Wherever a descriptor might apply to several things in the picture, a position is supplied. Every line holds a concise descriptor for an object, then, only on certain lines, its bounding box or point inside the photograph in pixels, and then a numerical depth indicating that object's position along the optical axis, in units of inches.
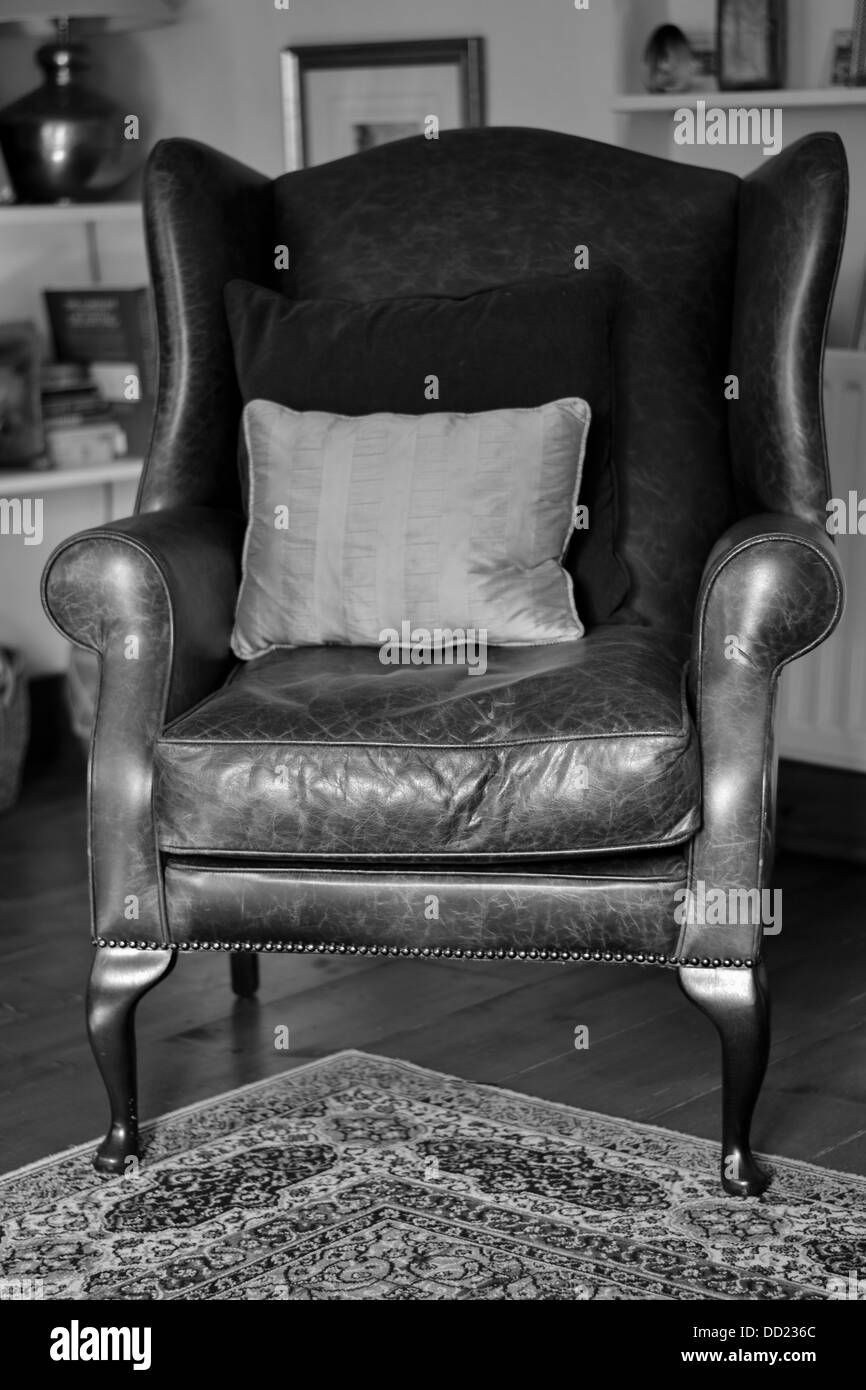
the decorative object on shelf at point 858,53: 114.7
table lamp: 140.8
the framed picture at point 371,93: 135.9
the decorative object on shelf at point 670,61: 122.3
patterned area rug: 67.5
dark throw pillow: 88.8
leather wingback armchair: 72.6
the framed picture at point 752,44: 118.8
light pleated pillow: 83.4
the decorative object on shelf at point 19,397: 140.3
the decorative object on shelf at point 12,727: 137.3
